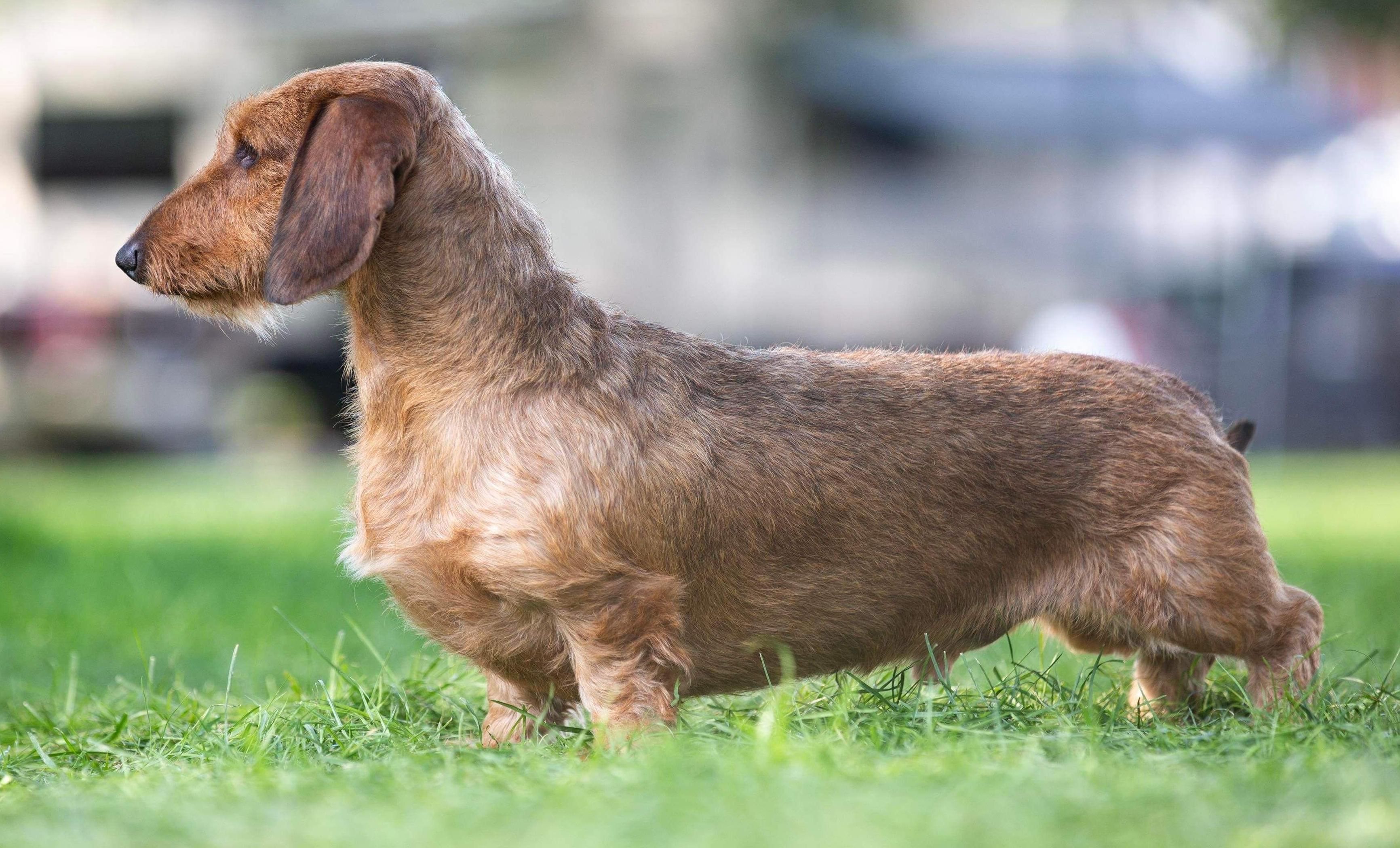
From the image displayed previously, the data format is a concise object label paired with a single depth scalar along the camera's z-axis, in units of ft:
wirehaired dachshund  13.12
